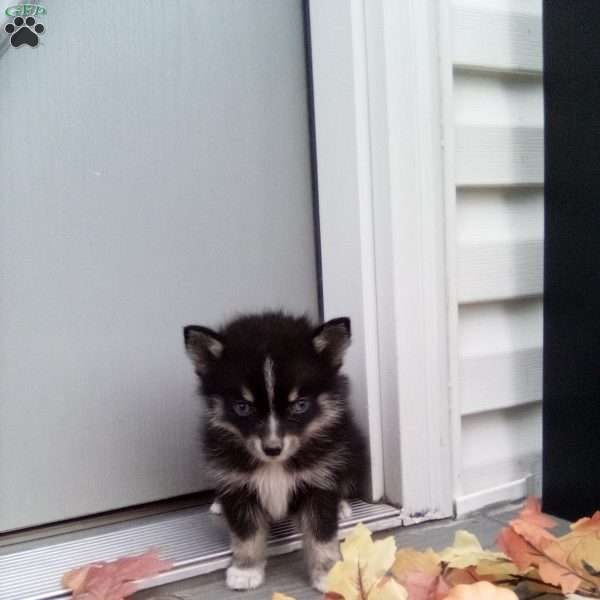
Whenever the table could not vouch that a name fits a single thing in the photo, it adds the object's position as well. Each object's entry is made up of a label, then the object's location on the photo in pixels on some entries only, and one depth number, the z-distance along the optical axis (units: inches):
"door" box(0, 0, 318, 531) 31.7
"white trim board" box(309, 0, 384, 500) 32.0
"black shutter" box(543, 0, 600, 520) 28.8
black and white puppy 28.3
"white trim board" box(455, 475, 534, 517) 32.6
